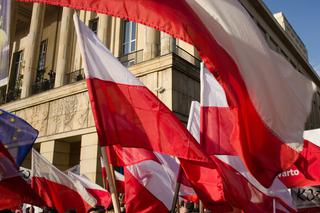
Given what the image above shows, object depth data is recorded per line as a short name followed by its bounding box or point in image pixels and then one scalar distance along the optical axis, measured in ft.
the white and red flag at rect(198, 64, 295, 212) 15.14
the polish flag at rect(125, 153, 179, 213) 16.19
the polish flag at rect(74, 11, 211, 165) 12.69
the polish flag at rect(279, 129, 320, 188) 20.26
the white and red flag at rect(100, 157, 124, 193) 26.17
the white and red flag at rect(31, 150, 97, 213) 22.17
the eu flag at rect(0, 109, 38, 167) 18.15
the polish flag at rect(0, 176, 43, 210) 16.20
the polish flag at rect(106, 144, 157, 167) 15.79
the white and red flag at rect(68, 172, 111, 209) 25.20
